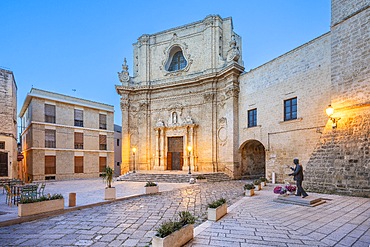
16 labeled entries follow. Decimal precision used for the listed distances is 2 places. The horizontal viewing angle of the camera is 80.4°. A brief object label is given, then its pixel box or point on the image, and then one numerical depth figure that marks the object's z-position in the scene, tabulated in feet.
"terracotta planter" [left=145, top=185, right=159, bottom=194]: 34.68
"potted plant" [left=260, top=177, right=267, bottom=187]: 40.36
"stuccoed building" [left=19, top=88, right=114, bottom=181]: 61.87
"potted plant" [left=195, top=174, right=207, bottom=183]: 48.88
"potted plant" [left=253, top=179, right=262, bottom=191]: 35.50
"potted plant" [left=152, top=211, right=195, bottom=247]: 12.30
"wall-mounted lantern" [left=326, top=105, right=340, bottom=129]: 31.40
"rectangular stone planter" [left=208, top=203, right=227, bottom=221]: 18.69
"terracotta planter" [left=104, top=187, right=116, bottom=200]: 29.68
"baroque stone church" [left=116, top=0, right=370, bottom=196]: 29.73
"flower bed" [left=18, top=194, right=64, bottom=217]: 21.22
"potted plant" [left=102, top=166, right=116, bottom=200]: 29.68
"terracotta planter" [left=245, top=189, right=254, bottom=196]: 30.55
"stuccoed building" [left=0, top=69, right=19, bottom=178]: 47.19
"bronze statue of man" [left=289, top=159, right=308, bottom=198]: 24.89
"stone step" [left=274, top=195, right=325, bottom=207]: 22.81
